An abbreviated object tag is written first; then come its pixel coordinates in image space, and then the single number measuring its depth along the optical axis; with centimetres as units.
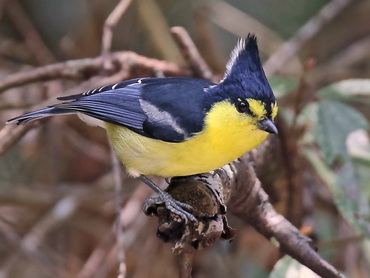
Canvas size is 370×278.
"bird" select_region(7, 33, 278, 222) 244
